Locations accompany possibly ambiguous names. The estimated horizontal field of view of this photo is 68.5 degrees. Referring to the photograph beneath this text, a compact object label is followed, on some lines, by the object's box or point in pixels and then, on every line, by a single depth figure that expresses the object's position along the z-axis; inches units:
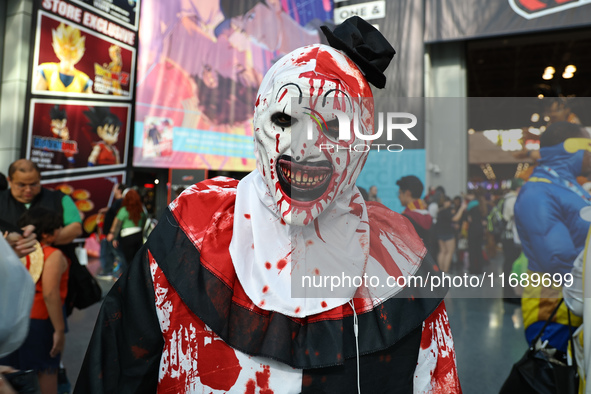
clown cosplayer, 36.5
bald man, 97.6
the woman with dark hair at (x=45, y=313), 84.5
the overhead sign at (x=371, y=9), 269.7
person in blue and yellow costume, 45.3
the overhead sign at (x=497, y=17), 251.3
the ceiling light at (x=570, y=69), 354.5
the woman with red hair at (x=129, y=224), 180.7
